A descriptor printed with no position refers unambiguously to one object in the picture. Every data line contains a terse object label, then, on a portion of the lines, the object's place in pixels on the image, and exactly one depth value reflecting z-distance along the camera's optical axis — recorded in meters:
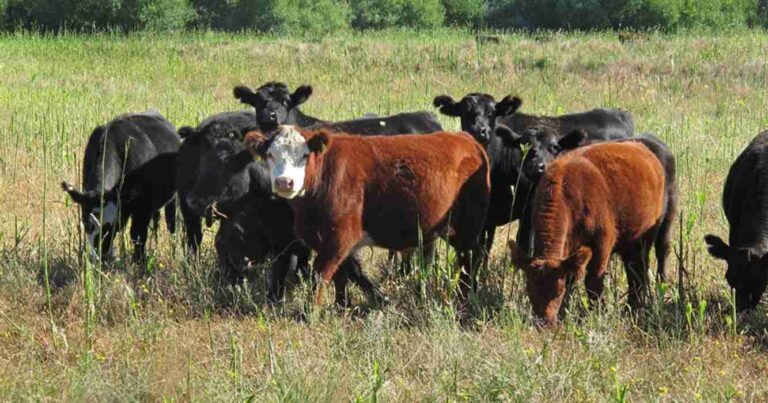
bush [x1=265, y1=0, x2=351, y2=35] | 114.62
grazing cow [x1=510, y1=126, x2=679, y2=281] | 16.50
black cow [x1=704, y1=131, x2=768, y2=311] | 14.33
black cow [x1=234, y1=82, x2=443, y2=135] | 18.64
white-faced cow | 13.91
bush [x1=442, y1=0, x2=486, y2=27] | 131.00
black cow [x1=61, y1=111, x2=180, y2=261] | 16.98
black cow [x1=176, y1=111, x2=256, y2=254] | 16.28
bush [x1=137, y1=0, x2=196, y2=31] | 100.19
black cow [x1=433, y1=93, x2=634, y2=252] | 17.78
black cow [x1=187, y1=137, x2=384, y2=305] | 15.66
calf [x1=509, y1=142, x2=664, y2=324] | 13.09
